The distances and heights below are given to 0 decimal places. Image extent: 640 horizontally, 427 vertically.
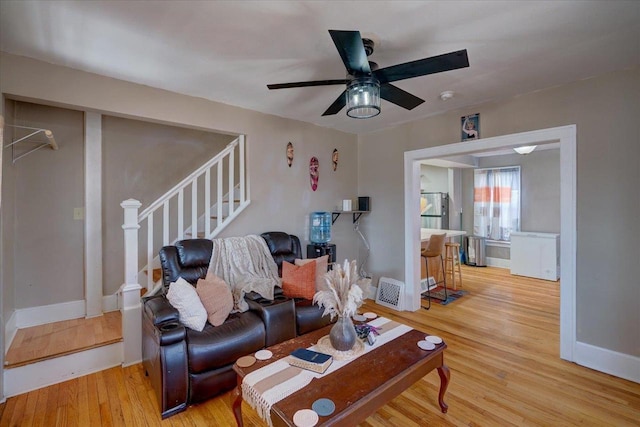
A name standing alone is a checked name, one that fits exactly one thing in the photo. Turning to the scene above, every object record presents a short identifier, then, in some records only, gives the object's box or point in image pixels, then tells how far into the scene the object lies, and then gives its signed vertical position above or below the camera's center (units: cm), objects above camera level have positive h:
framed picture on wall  328 +93
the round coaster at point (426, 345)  190 -86
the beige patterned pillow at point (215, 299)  234 -70
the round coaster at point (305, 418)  127 -89
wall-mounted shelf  433 -6
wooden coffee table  138 -89
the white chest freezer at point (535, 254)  529 -80
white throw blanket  278 -56
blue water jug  406 -22
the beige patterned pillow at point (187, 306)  220 -70
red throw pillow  290 -69
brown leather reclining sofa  200 -94
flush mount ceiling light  467 +95
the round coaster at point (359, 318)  235 -84
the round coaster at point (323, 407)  134 -89
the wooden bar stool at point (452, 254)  486 -72
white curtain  620 +18
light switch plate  314 -2
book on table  165 -85
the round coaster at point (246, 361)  171 -87
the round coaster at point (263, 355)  179 -87
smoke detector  290 +114
